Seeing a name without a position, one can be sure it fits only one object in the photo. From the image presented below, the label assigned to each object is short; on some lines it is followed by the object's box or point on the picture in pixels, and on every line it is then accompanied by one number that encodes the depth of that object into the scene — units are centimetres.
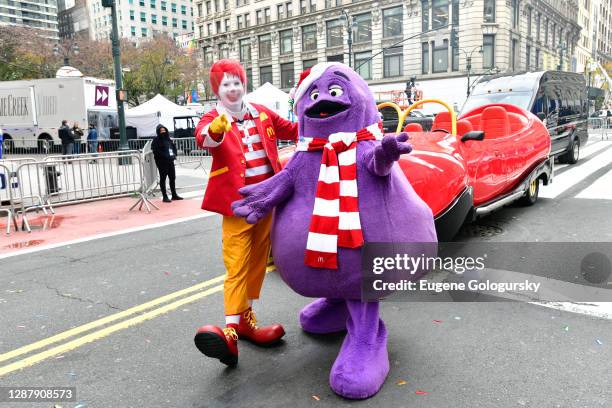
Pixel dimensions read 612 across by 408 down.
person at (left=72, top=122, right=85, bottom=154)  2323
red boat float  463
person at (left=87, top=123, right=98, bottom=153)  2408
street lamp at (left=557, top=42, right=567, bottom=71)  5733
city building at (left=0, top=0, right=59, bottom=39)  12311
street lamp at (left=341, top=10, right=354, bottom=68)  3109
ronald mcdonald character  325
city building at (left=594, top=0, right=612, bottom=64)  8838
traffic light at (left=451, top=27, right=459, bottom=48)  3426
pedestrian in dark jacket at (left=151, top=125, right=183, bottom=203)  1041
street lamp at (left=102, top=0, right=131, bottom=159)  1568
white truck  2609
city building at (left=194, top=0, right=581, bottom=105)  4366
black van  1271
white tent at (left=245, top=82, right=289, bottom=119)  2644
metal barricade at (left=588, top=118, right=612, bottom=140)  3149
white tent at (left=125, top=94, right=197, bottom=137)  3084
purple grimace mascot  282
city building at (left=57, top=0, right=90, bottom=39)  10081
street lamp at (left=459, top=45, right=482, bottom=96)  4182
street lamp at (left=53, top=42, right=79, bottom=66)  3835
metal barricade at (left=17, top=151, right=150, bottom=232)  956
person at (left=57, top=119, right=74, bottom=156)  2092
